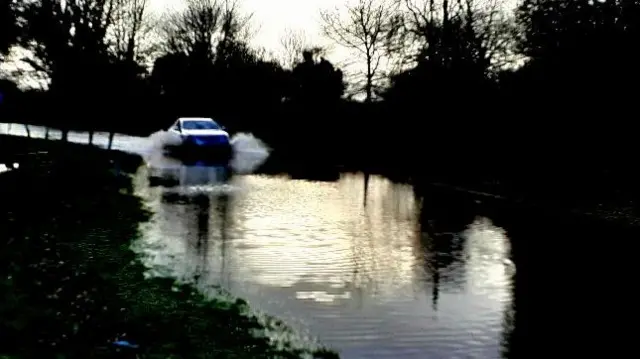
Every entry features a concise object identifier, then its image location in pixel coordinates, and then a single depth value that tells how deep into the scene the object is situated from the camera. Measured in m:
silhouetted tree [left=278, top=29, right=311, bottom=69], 64.38
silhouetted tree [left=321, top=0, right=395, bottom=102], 44.41
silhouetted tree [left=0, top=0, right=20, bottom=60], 23.88
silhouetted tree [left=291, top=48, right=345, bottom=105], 41.88
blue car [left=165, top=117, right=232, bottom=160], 32.19
